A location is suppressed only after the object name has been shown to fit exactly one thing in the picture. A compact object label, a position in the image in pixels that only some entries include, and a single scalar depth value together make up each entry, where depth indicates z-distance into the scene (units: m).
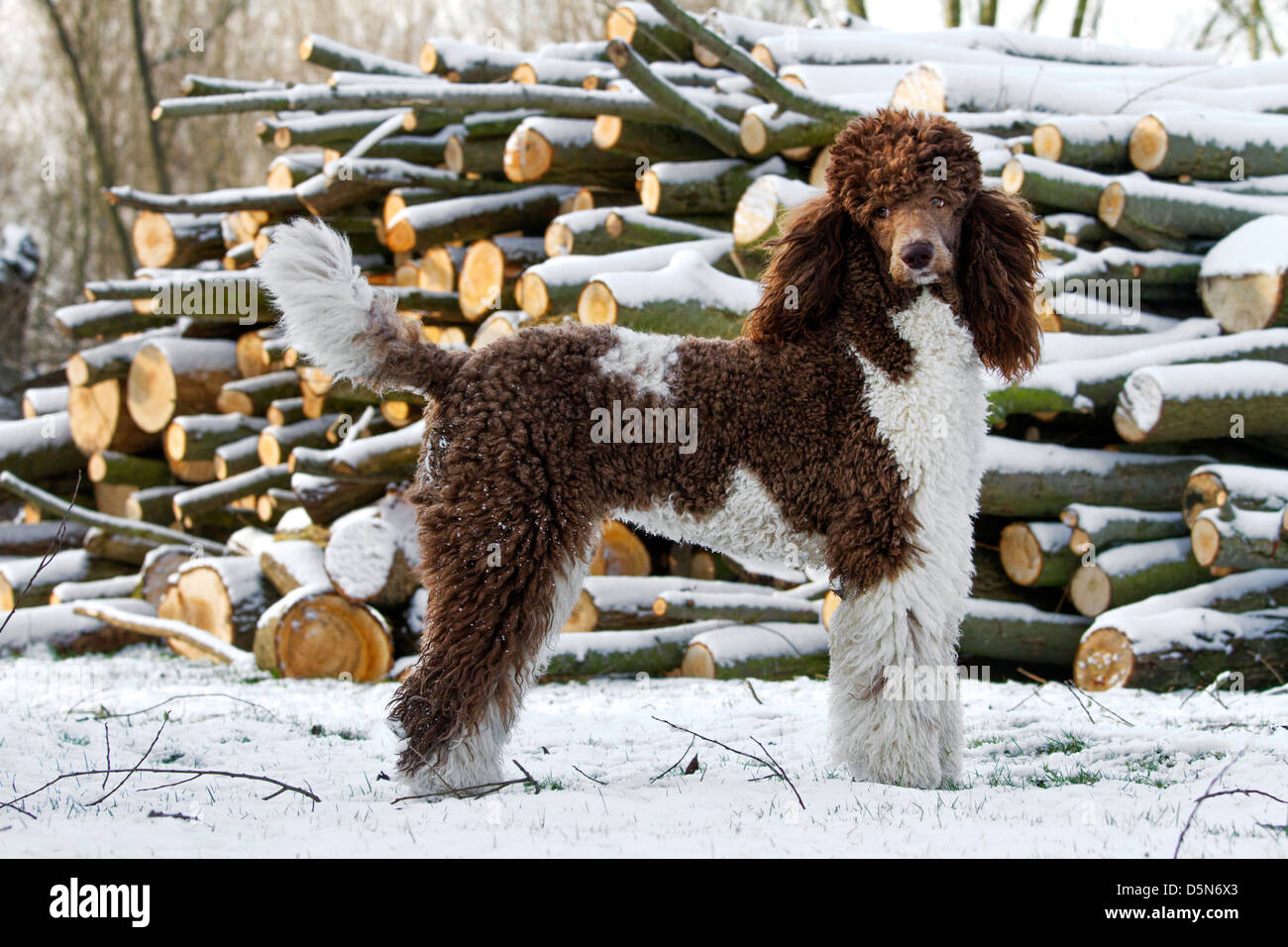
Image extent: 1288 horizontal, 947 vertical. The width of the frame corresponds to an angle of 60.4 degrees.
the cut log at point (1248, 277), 6.60
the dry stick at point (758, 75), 6.65
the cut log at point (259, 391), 9.43
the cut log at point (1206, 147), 7.35
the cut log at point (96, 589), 9.09
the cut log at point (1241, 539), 5.70
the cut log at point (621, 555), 7.42
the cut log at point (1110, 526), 6.30
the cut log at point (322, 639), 6.89
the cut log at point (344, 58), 9.62
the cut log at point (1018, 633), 6.43
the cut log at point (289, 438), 8.82
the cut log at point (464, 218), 8.55
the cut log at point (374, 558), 6.89
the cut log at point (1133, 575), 6.29
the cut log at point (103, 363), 9.65
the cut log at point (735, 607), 6.59
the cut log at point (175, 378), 9.54
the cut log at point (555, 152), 8.02
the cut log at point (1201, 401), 6.14
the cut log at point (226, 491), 8.88
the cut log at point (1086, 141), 7.28
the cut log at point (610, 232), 7.78
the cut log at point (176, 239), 10.53
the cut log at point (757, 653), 6.50
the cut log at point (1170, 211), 7.08
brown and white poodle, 3.57
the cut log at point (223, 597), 7.79
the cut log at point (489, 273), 8.05
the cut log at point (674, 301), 6.37
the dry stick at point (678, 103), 6.55
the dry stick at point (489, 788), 3.50
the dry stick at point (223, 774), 3.46
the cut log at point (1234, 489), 5.95
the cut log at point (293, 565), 7.39
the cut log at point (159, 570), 8.80
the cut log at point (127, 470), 9.89
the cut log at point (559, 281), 6.77
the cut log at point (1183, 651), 5.84
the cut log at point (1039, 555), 6.39
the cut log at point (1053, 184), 6.90
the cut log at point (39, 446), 10.21
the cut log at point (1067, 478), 6.36
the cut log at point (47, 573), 8.94
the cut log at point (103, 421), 9.92
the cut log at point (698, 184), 7.75
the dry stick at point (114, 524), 9.02
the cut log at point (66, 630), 8.34
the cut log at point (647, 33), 8.59
